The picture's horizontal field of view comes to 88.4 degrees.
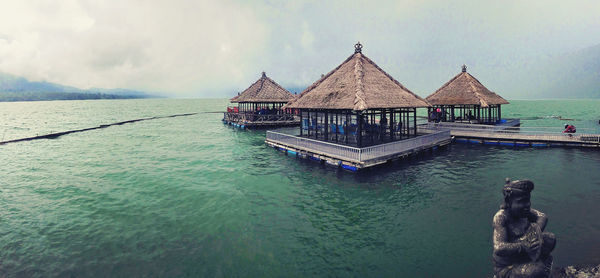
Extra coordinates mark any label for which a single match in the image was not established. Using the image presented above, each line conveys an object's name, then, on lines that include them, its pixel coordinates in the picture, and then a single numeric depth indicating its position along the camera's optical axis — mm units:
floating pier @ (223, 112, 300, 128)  47312
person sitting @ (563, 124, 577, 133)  27922
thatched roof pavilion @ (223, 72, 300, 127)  47000
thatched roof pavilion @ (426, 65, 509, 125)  33209
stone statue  5691
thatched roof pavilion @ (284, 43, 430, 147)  21562
